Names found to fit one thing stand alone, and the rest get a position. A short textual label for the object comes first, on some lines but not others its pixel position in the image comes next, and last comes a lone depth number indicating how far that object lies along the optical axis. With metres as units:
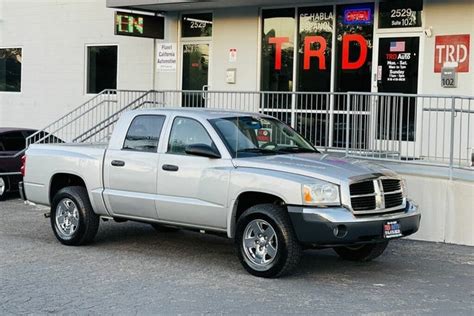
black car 13.83
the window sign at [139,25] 15.71
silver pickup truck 7.43
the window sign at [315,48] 14.45
